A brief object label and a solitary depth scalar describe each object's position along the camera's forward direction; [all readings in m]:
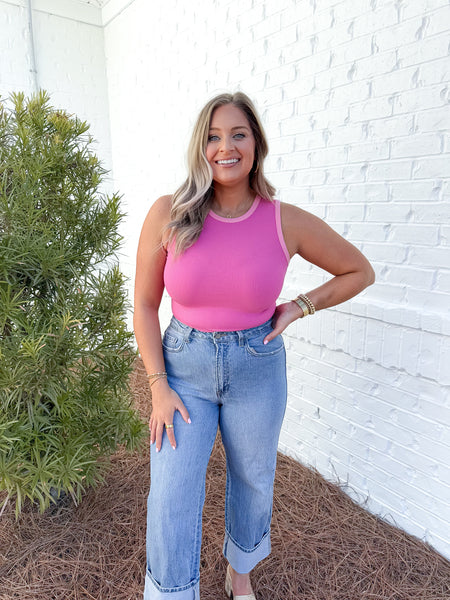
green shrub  1.61
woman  1.33
